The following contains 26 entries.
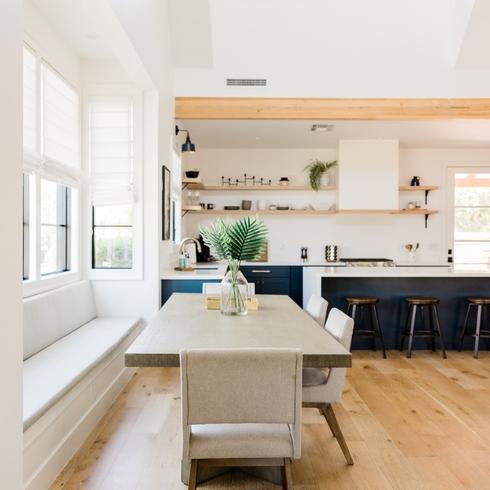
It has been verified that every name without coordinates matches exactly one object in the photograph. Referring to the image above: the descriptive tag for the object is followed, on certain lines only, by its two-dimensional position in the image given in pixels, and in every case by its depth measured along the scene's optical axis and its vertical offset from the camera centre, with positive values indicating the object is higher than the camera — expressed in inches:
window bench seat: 86.4 -30.4
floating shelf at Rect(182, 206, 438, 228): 266.8 +16.3
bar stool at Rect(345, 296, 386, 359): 183.9 -30.2
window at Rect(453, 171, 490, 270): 286.7 +13.5
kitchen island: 194.7 -21.3
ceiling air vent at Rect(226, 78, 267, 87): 217.0 +72.6
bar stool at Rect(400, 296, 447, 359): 183.3 -33.2
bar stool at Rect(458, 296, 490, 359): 183.6 -32.3
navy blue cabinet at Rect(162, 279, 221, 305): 175.5 -18.3
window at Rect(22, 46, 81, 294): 129.7 +18.9
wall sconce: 199.9 +38.7
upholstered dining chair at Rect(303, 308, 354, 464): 92.6 -29.5
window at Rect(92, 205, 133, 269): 172.1 -0.1
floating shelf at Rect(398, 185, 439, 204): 272.3 +31.3
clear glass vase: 108.6 -13.5
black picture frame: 181.9 +13.8
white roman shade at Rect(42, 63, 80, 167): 139.6 +37.4
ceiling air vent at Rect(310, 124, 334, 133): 230.4 +56.3
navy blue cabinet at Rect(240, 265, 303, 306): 251.6 -21.5
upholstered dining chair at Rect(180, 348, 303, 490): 65.6 -23.0
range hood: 265.0 +37.6
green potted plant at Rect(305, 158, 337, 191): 273.1 +40.3
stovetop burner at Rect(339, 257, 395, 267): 259.3 -12.4
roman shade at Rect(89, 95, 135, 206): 169.2 +32.1
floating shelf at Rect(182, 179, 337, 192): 272.4 +29.9
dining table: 74.7 -18.1
